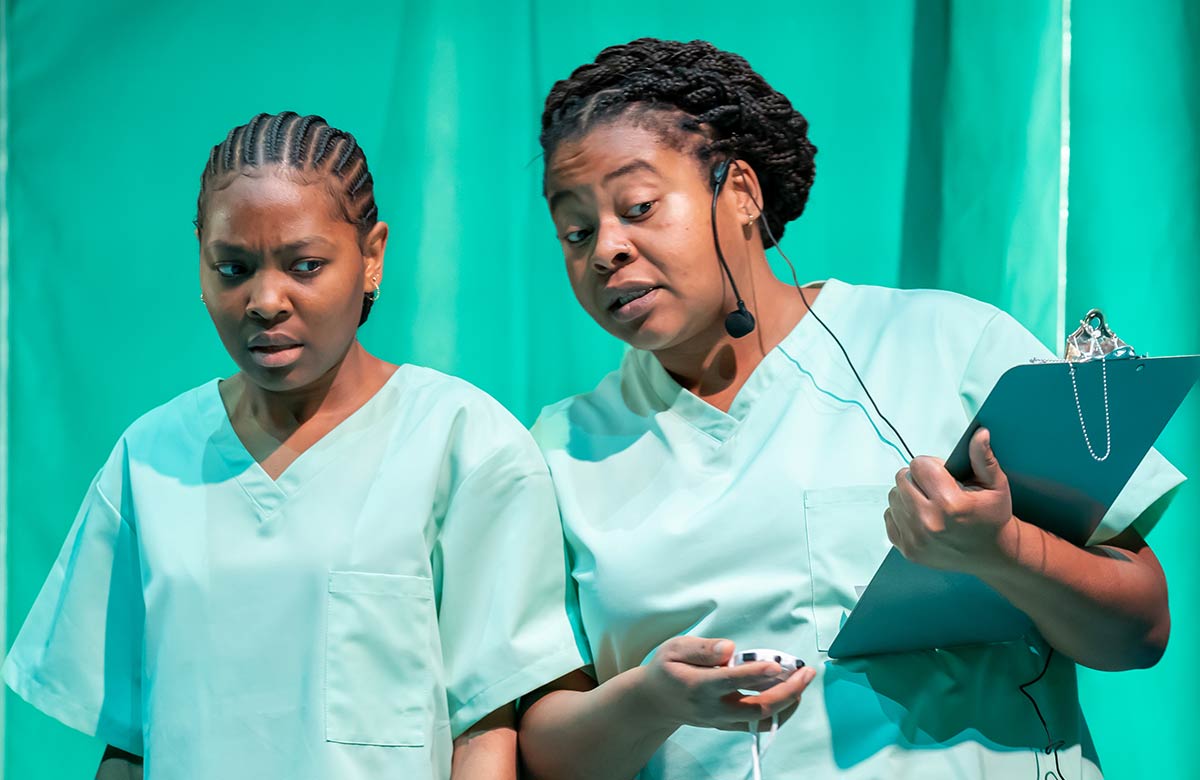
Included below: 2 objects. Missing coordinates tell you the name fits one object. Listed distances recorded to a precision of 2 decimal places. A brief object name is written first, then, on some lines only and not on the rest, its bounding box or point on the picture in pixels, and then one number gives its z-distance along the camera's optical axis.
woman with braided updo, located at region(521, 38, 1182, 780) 4.19
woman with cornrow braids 4.24
